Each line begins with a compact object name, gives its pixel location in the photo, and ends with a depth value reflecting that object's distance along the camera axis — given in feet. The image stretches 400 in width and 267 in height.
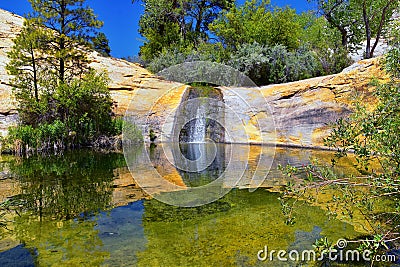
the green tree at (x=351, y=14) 53.26
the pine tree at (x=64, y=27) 40.29
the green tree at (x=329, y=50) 50.57
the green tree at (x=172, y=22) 71.26
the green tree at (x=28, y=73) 39.14
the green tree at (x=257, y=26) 57.77
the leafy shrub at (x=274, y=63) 51.24
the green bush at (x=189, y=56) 57.62
